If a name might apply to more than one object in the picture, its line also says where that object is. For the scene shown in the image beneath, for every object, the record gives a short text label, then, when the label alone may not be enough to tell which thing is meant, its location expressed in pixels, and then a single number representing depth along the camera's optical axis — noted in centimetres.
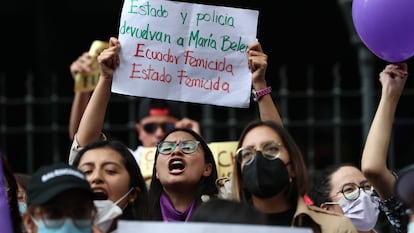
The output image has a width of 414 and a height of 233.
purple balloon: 713
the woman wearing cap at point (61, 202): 570
